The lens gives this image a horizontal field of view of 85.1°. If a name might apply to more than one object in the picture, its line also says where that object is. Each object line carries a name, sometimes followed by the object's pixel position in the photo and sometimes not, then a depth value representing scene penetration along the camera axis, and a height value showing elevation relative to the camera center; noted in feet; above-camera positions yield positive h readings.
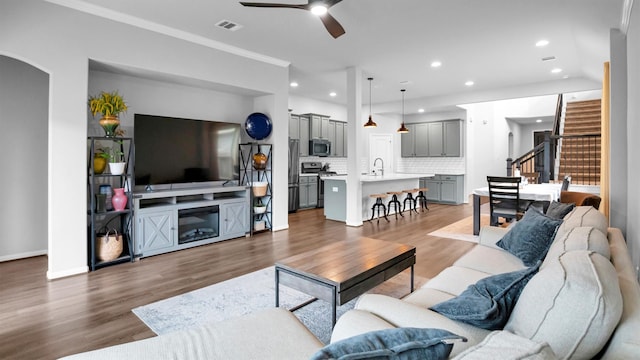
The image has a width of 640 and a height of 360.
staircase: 24.71 +2.23
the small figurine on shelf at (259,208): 18.90 -1.72
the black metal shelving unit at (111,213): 12.84 -1.40
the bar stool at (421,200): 27.85 -1.91
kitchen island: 22.60 -1.07
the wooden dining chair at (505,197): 16.82 -1.03
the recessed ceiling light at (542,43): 16.15 +6.30
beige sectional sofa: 3.26 -1.55
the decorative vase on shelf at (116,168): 13.48 +0.32
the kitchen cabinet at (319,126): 28.81 +4.27
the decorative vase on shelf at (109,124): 13.21 +2.01
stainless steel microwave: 28.68 +2.47
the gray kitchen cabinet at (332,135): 30.83 +3.67
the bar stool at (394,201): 24.56 -1.75
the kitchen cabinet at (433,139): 32.07 +3.59
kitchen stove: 29.01 +0.46
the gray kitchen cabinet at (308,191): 27.81 -1.20
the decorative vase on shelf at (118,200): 13.69 -0.94
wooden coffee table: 7.66 -2.21
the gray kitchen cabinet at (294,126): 27.32 +3.96
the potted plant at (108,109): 13.04 +2.56
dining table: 16.28 -0.84
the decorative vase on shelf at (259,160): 18.97 +0.89
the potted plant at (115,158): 13.50 +0.75
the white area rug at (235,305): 8.69 -3.59
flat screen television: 15.02 +1.24
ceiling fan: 9.56 +4.75
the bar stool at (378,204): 22.83 -1.82
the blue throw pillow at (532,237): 8.53 -1.56
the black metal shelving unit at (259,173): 19.21 +0.19
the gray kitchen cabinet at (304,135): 28.33 +3.39
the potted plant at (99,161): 13.14 +0.56
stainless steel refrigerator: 26.71 +0.11
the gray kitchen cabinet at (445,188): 31.53 -1.09
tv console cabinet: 14.35 -1.87
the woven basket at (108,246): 13.23 -2.69
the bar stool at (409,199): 26.10 -1.74
